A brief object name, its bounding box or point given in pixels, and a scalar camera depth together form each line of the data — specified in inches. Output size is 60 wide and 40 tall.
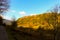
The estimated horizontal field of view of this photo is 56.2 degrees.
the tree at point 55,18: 278.5
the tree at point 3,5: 294.6
